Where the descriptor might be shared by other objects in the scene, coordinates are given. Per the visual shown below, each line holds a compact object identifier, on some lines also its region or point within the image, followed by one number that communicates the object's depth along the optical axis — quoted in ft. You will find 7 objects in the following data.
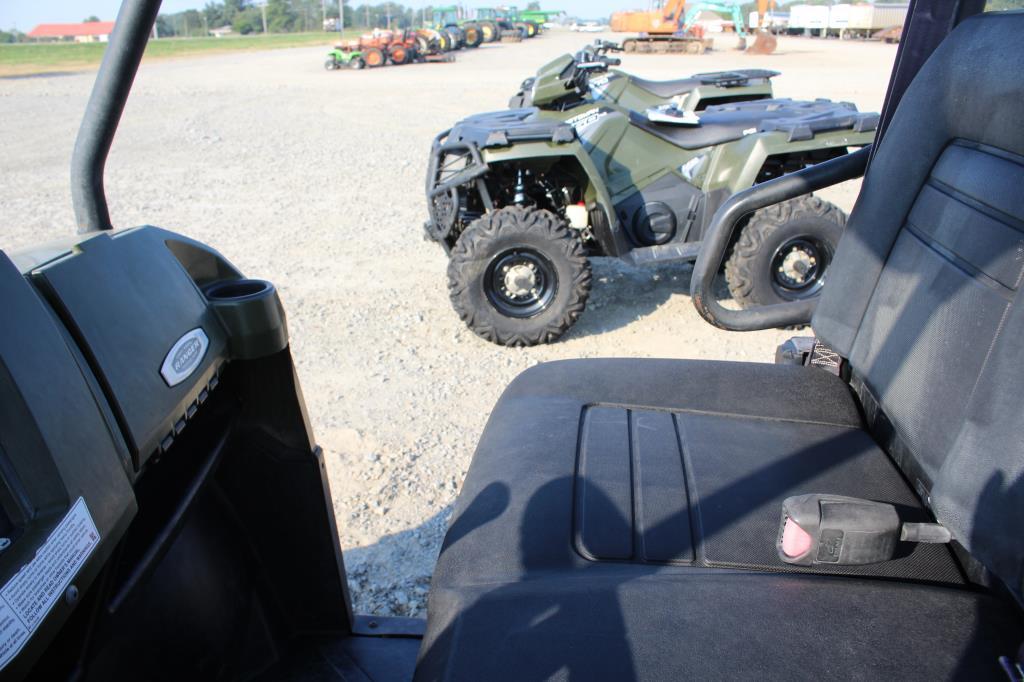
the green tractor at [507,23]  124.06
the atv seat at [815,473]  3.29
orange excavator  82.74
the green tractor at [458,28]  95.04
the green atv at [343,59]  72.64
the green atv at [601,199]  13.06
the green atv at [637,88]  15.02
